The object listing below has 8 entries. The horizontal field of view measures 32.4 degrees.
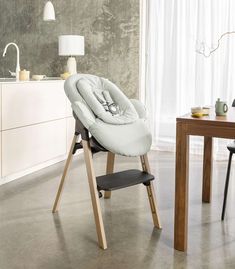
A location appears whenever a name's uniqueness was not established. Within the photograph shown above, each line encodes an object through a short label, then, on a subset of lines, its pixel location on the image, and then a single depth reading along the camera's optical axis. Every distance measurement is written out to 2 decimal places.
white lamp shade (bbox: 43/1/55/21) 4.62
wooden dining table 2.26
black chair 2.90
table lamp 4.77
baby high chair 2.60
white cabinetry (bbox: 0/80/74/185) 3.77
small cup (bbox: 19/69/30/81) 4.12
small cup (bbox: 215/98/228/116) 2.44
